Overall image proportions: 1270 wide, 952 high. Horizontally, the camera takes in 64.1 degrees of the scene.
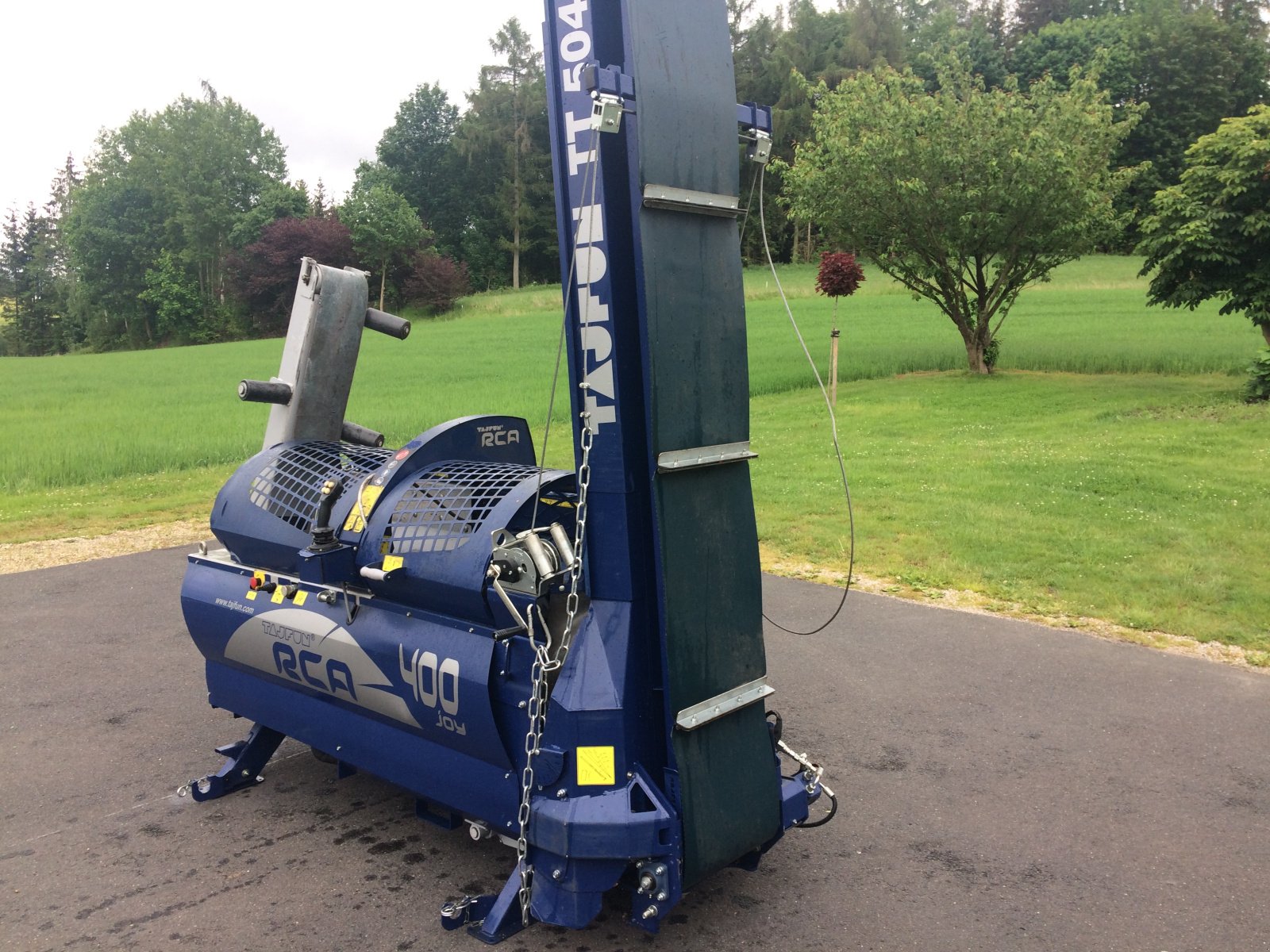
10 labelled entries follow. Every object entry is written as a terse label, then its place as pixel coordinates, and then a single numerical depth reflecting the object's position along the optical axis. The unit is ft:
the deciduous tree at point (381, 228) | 209.46
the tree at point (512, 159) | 223.51
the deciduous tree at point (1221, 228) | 51.37
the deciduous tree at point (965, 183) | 64.90
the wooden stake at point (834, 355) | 52.49
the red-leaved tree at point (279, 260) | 208.33
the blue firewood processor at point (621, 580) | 10.77
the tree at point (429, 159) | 249.34
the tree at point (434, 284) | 194.90
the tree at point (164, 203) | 256.32
